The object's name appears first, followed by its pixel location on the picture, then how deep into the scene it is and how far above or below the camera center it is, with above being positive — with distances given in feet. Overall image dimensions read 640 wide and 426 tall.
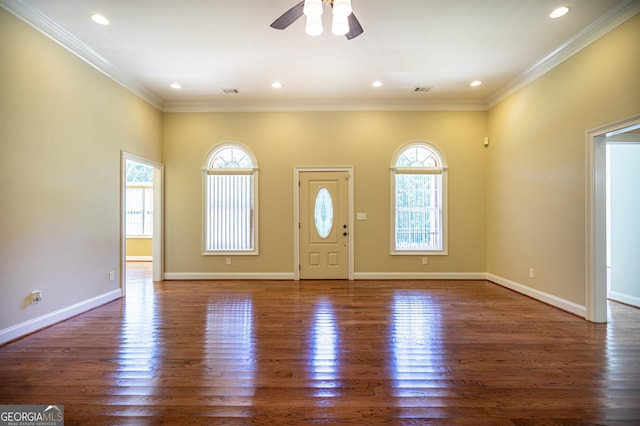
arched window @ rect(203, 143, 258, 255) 17.78 +1.04
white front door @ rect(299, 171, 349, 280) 17.60 -0.59
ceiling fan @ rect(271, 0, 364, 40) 7.22 +5.34
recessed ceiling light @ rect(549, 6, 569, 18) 9.45 +7.04
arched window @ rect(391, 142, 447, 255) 17.76 +0.80
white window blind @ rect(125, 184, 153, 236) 26.86 +0.73
